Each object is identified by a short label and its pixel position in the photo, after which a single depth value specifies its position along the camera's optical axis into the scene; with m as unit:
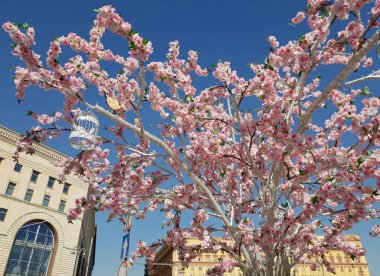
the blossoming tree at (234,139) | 6.00
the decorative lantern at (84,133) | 7.00
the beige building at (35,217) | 29.12
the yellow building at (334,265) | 60.84
